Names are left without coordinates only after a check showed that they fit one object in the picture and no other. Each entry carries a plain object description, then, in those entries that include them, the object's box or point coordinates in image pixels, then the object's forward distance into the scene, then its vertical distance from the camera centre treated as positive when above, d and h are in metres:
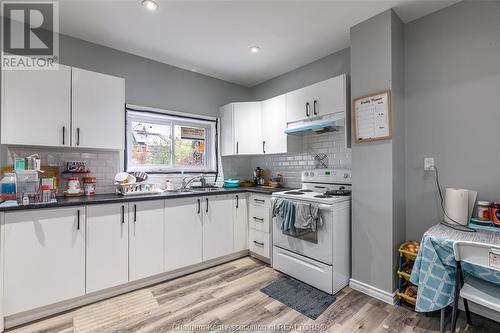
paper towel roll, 1.85 -0.30
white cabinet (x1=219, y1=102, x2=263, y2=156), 3.50 +0.61
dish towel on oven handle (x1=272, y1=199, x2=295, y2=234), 2.44 -0.49
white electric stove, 2.23 -0.77
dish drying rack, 2.53 -0.22
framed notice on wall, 2.12 +0.49
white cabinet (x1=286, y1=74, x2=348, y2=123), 2.53 +0.81
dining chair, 1.27 -0.73
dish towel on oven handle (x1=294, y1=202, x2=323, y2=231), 2.26 -0.48
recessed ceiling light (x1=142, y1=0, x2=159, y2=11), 1.98 +1.42
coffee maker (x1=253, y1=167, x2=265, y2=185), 3.80 -0.14
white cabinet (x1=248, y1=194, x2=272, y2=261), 2.93 -0.74
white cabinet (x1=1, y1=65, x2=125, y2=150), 2.03 +0.58
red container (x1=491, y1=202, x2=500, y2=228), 1.73 -0.35
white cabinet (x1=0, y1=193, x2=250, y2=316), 1.80 -0.71
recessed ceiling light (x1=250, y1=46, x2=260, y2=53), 2.78 +1.45
